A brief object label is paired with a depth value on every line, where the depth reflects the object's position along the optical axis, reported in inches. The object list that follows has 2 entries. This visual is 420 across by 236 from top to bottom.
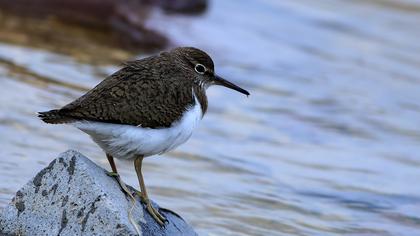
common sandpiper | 468.1
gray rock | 452.4
